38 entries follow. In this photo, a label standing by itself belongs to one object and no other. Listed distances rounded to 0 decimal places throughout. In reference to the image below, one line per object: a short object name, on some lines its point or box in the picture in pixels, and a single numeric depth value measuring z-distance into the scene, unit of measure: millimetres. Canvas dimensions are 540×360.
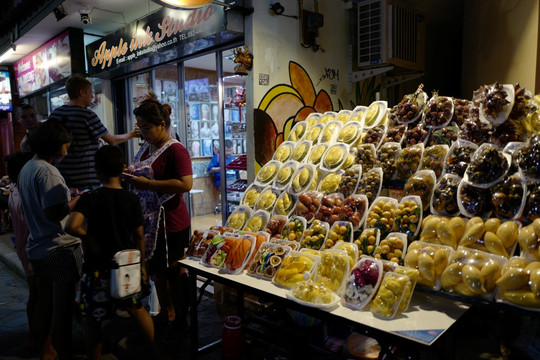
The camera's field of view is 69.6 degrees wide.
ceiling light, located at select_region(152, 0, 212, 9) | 3203
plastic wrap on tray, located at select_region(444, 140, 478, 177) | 2482
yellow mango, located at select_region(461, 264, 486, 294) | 1881
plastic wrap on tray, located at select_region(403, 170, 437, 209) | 2543
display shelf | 1797
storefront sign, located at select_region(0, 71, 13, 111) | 9453
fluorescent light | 8034
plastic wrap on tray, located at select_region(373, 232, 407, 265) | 2268
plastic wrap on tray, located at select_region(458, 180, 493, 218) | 2248
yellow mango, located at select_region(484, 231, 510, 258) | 1999
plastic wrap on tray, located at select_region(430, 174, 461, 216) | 2371
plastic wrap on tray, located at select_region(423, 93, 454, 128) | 2844
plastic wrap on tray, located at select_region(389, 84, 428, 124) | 3084
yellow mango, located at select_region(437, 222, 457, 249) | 2203
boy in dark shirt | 2562
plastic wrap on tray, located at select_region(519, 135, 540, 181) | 2016
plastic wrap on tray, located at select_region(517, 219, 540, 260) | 1884
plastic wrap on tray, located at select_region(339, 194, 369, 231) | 2688
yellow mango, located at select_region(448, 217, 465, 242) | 2217
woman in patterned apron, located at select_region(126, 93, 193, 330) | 3090
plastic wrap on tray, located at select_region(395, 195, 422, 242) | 2395
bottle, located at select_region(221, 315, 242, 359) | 3041
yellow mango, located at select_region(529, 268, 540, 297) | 1716
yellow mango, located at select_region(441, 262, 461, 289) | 1977
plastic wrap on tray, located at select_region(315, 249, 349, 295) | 2236
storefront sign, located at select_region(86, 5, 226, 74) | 4137
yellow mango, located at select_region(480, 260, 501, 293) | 1889
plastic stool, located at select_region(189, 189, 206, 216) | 6860
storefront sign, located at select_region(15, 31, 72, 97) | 6626
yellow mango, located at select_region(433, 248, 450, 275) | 2068
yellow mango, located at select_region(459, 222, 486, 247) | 2104
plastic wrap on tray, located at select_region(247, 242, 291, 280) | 2529
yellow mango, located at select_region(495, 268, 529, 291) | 1785
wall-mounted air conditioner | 5027
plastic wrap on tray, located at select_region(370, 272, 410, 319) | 1942
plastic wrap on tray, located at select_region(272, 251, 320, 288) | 2357
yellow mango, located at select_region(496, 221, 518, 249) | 2000
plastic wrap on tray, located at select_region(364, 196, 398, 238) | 2518
